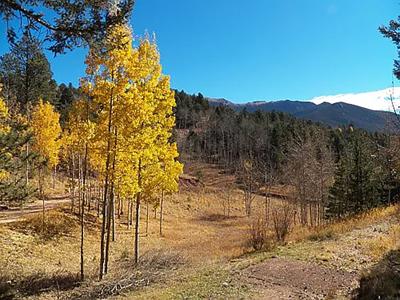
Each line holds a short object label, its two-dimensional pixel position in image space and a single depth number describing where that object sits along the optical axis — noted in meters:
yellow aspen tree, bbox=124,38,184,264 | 14.76
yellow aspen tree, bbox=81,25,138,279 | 14.15
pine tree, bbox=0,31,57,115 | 35.84
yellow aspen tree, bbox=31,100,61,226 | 30.55
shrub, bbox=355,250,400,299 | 7.33
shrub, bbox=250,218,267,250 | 17.30
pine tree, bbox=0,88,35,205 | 14.80
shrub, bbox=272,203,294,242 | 17.80
